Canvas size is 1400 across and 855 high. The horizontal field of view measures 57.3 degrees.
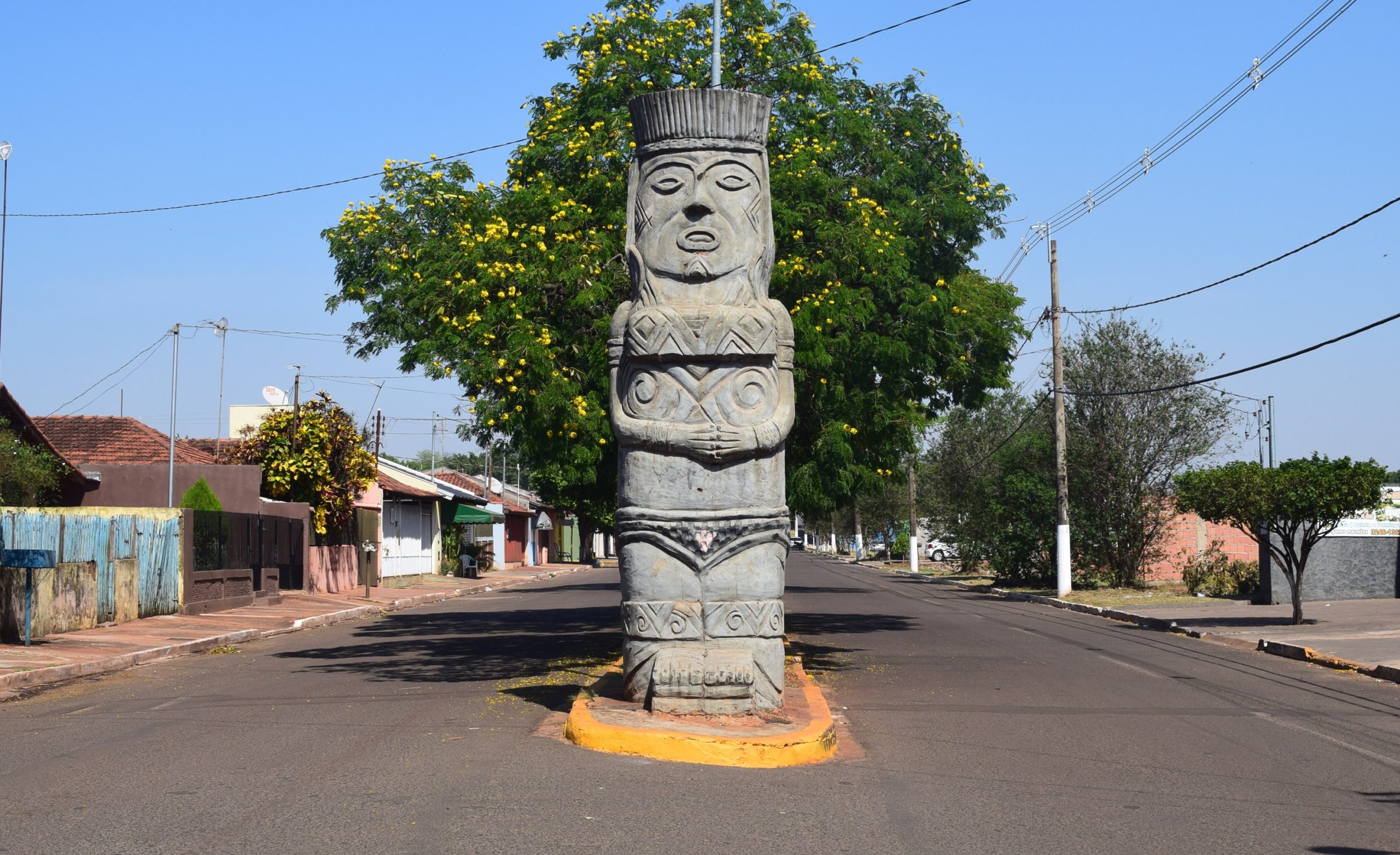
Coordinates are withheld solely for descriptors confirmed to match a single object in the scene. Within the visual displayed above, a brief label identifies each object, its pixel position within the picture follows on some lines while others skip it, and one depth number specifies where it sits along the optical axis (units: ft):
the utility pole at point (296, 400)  102.17
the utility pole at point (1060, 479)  102.22
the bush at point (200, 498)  88.12
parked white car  236.02
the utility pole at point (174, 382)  94.43
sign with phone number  87.20
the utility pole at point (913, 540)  176.04
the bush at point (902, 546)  239.91
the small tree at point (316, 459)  105.91
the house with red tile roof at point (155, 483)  99.25
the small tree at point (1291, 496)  63.46
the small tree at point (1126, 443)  103.60
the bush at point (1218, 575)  98.32
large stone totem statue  31.91
